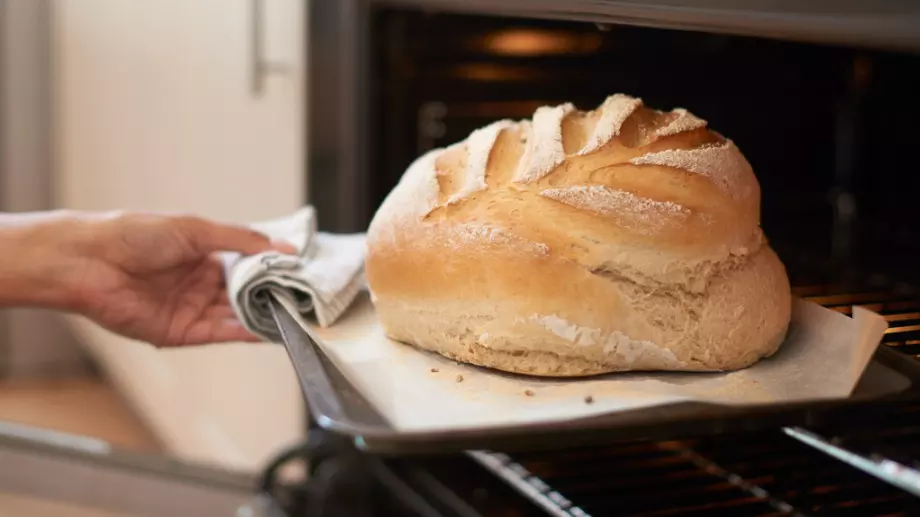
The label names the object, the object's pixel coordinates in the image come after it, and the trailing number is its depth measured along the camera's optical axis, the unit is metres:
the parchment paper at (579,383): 0.51
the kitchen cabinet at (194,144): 1.35
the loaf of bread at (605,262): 0.58
